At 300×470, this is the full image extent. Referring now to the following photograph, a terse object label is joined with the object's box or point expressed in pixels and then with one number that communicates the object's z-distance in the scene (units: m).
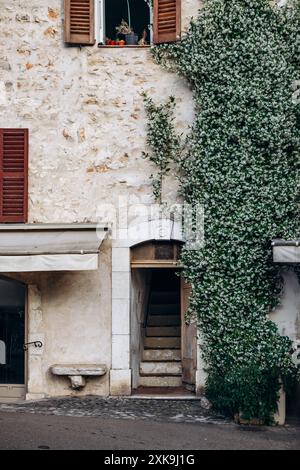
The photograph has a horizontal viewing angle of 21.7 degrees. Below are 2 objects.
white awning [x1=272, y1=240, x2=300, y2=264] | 11.62
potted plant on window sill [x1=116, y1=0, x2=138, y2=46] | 13.73
